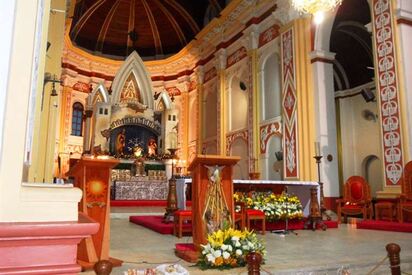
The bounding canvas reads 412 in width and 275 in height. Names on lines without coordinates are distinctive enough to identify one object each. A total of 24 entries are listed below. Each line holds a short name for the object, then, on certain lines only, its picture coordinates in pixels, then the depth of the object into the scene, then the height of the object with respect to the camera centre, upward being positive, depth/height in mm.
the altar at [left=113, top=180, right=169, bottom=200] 10617 +77
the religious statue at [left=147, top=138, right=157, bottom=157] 14731 +1794
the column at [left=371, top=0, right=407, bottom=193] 7160 +1981
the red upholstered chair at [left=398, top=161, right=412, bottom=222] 6703 +4
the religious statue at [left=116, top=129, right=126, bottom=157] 14318 +1947
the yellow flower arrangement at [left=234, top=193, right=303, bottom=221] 6310 -195
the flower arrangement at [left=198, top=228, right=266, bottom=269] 3287 -493
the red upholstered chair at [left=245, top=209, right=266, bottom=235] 5836 -350
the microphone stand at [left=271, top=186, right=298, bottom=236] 6199 -629
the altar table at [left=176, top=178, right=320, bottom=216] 7031 +127
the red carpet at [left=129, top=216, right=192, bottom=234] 6137 -549
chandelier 5664 +2851
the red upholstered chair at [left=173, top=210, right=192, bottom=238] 5629 -432
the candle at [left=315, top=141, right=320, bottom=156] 7801 +944
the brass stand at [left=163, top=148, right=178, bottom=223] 6773 -184
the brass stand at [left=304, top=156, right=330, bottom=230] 6750 -363
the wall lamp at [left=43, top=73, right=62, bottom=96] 6461 +1935
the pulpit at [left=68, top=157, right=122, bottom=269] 3354 -63
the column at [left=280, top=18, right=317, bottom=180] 9383 +2303
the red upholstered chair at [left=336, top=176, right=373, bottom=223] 7868 -112
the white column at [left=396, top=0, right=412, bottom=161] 7035 +2732
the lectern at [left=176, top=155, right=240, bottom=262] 3932 -11
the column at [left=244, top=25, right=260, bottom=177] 11484 +2820
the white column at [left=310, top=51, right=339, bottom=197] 9055 +1912
